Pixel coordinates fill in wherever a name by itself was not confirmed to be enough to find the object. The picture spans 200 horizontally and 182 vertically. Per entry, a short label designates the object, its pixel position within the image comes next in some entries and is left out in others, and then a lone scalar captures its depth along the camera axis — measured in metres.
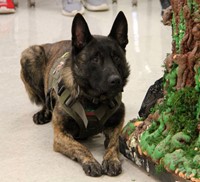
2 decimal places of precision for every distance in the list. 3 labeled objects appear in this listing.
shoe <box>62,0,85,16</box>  6.51
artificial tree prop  2.79
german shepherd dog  3.11
